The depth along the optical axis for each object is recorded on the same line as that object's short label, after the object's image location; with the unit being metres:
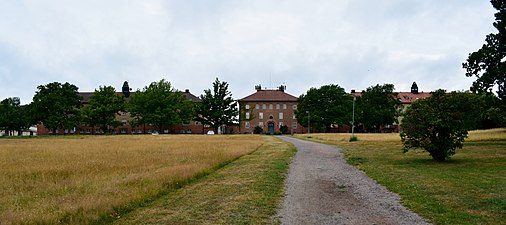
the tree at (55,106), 88.75
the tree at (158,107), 97.32
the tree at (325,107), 100.88
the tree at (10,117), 104.25
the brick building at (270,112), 115.94
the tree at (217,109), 97.94
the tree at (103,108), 92.50
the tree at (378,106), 101.25
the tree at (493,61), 27.92
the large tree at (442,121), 20.02
